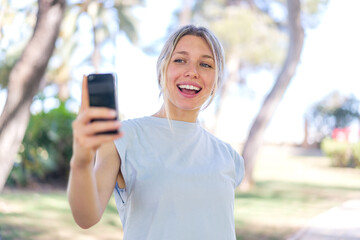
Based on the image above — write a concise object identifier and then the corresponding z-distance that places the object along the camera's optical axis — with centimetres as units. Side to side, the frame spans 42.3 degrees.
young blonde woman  155
